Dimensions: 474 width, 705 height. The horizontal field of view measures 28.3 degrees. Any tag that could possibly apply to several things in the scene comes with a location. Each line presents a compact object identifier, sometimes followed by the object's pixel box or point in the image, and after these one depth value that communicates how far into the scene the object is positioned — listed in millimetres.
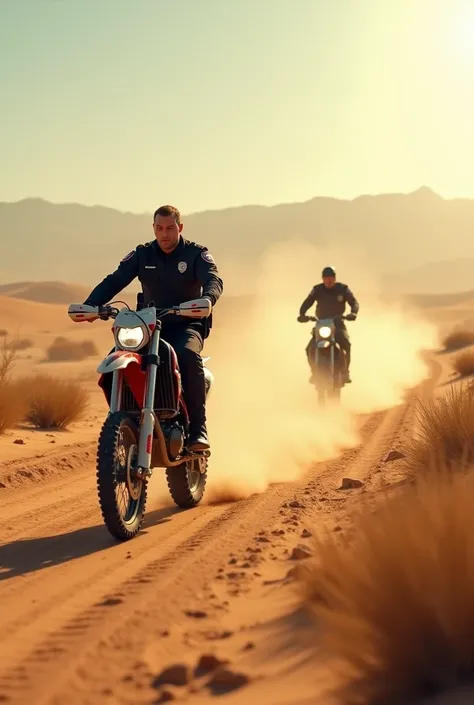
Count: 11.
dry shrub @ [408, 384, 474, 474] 7039
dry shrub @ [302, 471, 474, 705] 2799
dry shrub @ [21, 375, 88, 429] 13117
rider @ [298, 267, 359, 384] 13977
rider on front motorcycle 6668
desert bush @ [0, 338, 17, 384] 12784
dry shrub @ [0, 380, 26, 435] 11477
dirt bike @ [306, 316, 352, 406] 13703
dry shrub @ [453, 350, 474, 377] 22302
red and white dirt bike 5605
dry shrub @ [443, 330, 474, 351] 38312
